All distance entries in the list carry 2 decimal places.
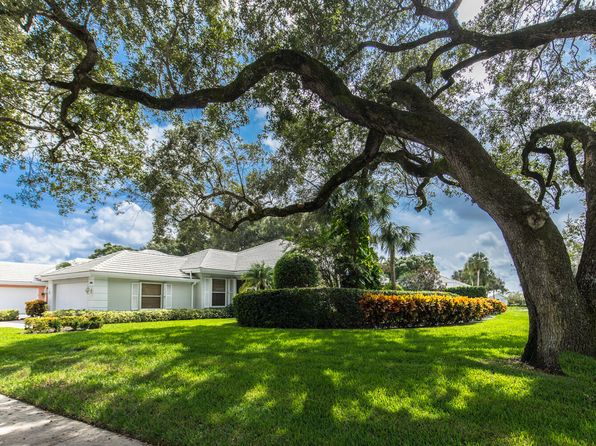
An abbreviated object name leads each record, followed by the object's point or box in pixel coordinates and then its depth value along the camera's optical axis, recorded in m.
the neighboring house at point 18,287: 30.23
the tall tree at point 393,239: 24.12
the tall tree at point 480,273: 59.59
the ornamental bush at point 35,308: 21.80
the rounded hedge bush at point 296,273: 15.14
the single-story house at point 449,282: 43.47
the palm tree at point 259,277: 21.16
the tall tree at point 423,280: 33.47
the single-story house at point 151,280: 20.48
